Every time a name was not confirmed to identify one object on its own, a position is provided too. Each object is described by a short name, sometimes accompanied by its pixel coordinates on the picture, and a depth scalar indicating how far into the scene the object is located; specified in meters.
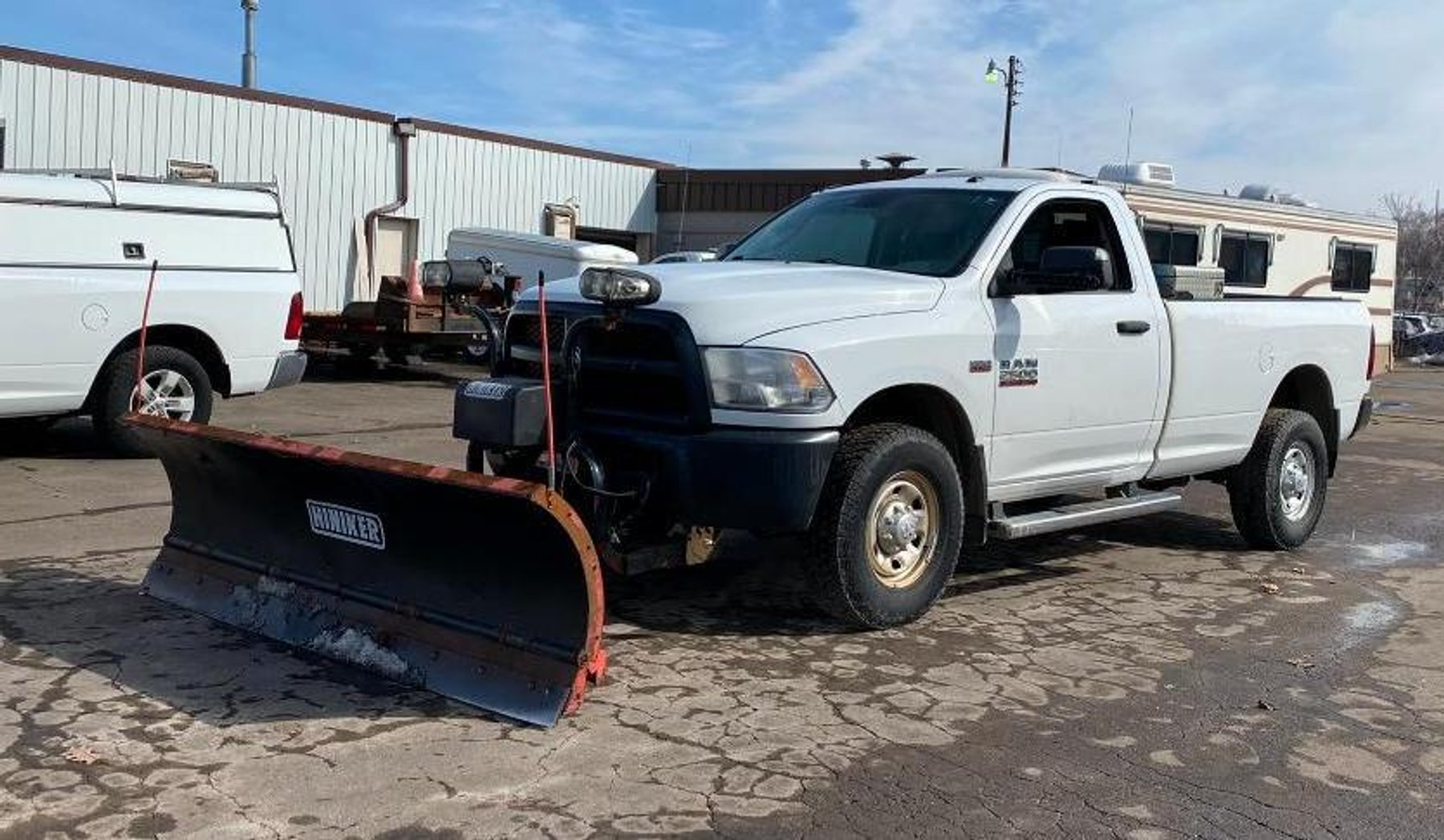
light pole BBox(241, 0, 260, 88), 26.08
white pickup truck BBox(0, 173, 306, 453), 9.55
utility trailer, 18.36
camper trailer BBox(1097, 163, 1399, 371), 17.59
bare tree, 63.62
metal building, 16.78
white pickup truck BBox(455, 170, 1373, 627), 5.33
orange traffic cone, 18.48
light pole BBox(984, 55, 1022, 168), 48.59
